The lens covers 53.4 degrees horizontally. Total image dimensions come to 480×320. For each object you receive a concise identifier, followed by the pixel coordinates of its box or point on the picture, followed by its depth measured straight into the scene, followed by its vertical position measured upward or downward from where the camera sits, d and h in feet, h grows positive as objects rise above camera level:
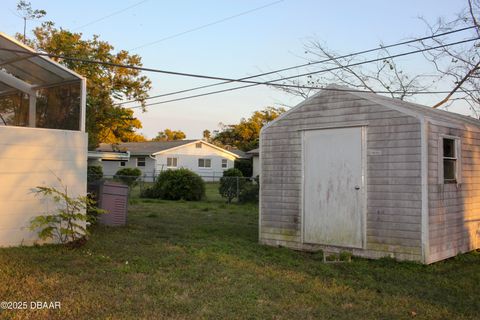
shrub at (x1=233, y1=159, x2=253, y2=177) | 135.66 +4.03
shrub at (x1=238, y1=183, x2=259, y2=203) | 62.34 -2.00
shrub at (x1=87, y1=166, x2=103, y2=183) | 87.26 +1.58
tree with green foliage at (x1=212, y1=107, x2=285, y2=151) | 172.65 +19.00
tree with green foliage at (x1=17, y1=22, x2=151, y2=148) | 48.42 +12.58
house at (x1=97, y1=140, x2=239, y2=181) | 127.34 +5.88
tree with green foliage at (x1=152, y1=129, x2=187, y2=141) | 225.56 +20.76
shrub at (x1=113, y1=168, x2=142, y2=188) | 80.58 +0.87
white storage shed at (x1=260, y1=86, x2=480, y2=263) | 24.99 +0.16
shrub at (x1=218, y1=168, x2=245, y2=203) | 63.93 -1.00
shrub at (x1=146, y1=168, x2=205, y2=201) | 65.57 -0.99
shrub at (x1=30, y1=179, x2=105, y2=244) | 25.71 -2.22
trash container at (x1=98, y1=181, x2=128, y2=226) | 36.22 -1.91
